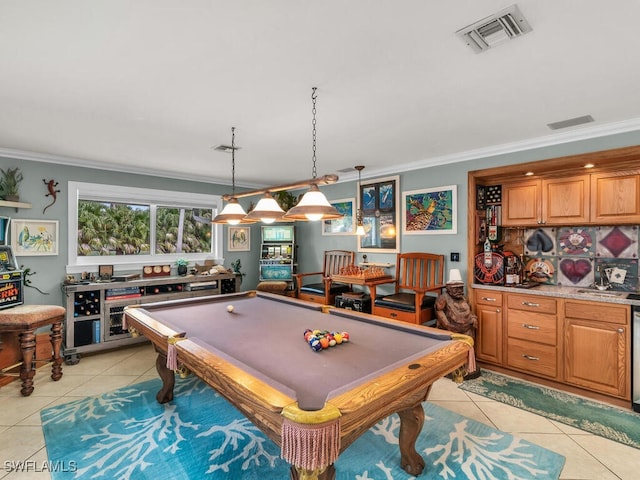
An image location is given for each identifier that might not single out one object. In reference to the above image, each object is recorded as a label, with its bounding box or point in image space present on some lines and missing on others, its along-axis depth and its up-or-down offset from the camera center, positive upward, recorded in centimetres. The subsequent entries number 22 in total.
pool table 127 -65
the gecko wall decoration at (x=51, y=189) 412 +66
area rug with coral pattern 213 -147
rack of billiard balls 201 -61
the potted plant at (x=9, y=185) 375 +64
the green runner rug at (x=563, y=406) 259 -146
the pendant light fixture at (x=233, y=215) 303 +24
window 455 +23
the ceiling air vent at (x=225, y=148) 367 +105
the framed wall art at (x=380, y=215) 480 +41
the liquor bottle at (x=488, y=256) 383 -16
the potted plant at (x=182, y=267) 514 -39
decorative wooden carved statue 364 -78
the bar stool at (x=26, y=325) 317 -82
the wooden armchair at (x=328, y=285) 495 -68
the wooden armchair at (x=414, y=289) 383 -59
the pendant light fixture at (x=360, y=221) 464 +29
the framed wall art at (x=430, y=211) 418 +41
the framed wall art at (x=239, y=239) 589 +5
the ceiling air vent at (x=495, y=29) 152 +104
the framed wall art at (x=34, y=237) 392 +5
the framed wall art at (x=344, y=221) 538 +34
